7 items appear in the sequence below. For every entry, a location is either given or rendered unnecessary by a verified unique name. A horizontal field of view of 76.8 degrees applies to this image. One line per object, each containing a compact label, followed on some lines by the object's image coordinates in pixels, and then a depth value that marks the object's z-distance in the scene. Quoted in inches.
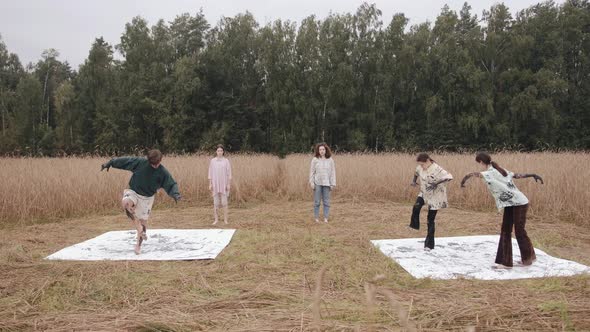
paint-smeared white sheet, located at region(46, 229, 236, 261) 195.8
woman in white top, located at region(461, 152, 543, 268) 170.2
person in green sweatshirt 198.1
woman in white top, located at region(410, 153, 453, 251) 195.8
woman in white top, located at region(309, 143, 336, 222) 287.0
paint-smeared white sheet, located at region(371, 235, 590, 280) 164.5
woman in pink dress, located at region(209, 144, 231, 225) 282.8
